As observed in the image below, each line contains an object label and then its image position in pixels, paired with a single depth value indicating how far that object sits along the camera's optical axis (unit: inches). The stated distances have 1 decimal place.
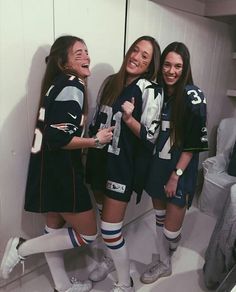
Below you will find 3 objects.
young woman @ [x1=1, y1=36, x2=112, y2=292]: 45.1
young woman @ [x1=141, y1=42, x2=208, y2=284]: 52.8
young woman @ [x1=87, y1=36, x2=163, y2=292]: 51.7
